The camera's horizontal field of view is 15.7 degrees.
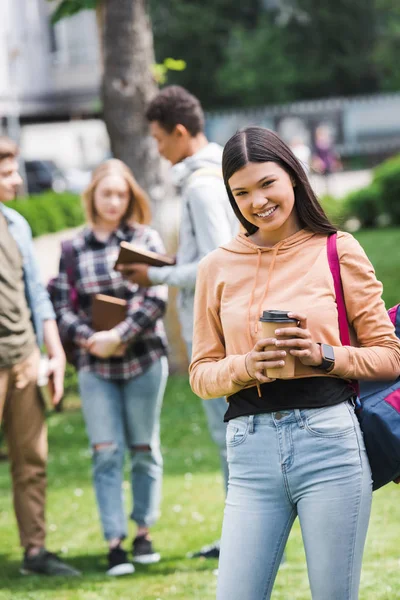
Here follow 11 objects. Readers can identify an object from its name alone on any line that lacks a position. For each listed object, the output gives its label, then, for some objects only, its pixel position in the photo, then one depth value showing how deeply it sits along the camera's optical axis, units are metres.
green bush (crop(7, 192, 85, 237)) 35.34
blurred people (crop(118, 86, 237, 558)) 6.71
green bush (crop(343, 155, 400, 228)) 30.91
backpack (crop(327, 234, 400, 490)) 4.19
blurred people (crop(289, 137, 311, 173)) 36.68
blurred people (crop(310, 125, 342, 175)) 42.94
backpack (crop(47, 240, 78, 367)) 7.74
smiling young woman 4.06
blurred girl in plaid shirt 7.56
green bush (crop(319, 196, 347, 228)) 29.67
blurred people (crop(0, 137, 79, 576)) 7.44
